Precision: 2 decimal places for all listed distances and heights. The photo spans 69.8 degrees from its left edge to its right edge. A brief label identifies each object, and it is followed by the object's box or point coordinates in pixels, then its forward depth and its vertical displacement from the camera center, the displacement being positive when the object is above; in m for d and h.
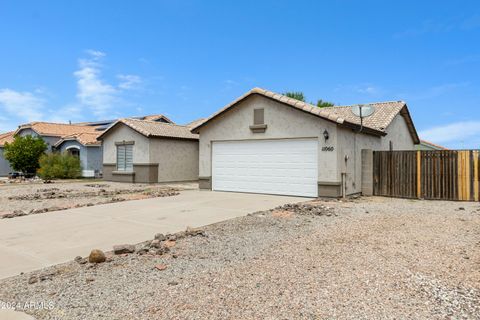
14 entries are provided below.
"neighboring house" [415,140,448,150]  33.47 +1.72
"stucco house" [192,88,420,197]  13.34 +0.69
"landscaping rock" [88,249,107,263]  5.16 -1.42
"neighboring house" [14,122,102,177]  28.20 +2.19
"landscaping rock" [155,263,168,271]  4.90 -1.50
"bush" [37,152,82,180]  24.73 -0.35
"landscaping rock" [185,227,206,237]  6.94 -1.43
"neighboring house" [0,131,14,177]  31.84 -0.46
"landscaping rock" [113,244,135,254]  5.65 -1.43
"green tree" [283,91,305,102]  49.07 +9.83
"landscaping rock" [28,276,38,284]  4.41 -1.52
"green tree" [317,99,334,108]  47.81 +8.40
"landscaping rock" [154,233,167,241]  6.51 -1.42
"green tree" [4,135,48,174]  27.80 +0.73
